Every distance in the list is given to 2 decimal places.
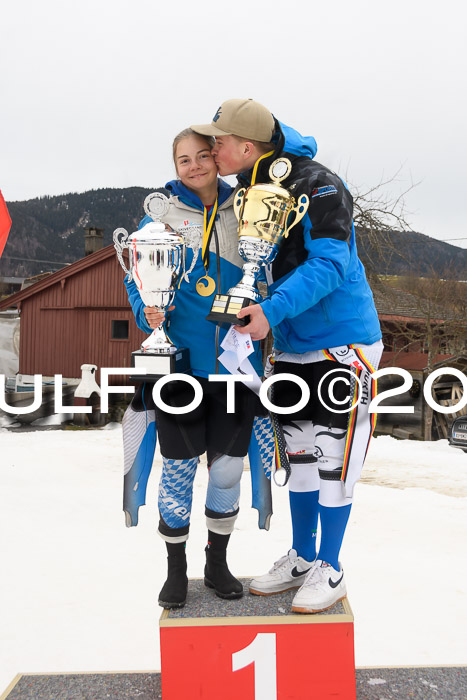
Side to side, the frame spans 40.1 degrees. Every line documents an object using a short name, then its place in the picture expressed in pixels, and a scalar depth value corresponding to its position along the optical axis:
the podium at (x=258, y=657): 2.53
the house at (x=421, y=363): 18.48
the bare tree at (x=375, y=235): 11.11
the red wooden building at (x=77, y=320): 19.22
